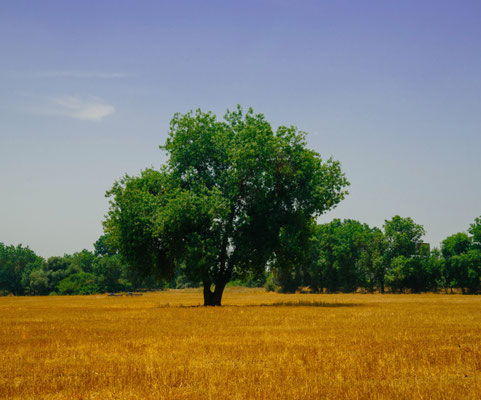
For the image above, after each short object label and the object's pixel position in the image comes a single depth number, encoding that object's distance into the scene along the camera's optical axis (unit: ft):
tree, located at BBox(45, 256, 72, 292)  464.65
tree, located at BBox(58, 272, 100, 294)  440.04
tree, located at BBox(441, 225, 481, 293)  338.95
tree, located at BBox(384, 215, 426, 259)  370.94
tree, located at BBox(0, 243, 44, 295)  512.22
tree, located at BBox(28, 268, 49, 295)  454.81
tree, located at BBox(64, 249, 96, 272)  551.76
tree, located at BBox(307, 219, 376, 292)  389.80
